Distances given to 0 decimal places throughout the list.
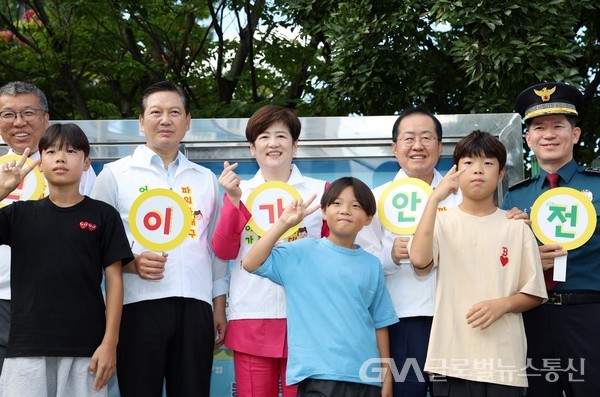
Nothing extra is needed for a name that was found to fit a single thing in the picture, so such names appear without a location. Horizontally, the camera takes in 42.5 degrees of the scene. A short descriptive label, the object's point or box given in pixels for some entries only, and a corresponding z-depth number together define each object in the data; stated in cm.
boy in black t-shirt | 347
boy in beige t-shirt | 351
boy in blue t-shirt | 356
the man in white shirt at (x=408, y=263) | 387
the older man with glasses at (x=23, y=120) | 418
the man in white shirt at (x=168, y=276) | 373
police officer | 378
